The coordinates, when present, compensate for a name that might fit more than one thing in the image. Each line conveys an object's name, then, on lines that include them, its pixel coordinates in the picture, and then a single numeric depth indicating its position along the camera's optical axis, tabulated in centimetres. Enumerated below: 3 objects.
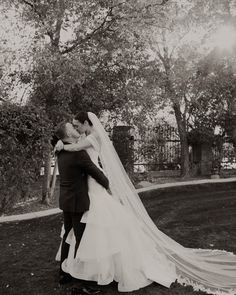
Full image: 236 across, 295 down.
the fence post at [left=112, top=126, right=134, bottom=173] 1738
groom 596
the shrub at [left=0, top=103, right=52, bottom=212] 1089
